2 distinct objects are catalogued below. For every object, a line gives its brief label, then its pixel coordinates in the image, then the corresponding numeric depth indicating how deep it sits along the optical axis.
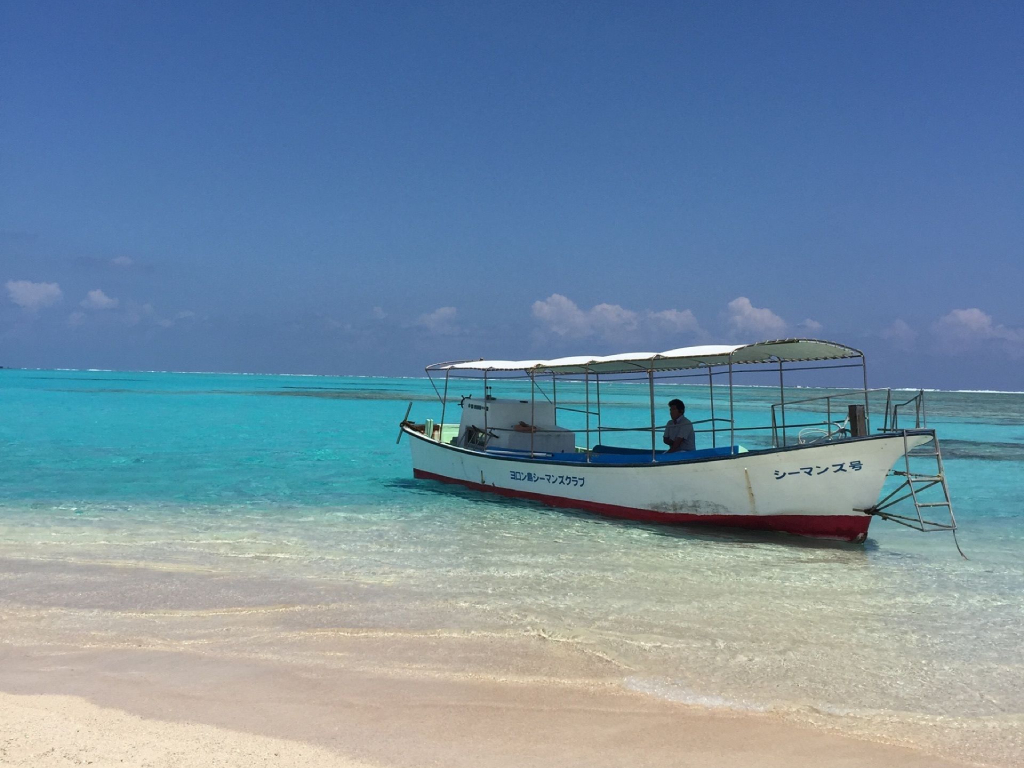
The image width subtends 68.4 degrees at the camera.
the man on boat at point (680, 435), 12.81
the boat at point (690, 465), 10.45
